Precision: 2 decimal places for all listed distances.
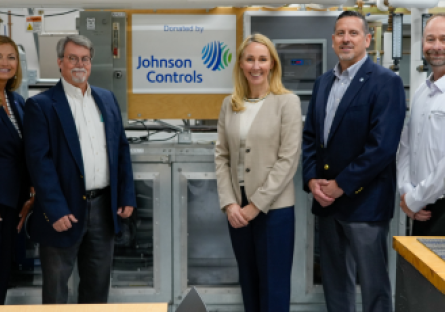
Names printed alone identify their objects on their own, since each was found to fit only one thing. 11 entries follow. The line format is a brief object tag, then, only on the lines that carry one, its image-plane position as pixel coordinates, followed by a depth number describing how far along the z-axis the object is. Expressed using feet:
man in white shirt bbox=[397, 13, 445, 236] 6.47
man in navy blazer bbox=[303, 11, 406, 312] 6.60
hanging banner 9.04
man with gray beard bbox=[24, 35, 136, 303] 6.97
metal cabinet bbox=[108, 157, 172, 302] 8.68
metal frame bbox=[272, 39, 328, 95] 8.96
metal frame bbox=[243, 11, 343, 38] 8.84
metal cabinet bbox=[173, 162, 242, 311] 8.84
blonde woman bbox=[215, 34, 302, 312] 6.81
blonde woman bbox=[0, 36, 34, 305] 7.27
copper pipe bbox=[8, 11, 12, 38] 20.80
